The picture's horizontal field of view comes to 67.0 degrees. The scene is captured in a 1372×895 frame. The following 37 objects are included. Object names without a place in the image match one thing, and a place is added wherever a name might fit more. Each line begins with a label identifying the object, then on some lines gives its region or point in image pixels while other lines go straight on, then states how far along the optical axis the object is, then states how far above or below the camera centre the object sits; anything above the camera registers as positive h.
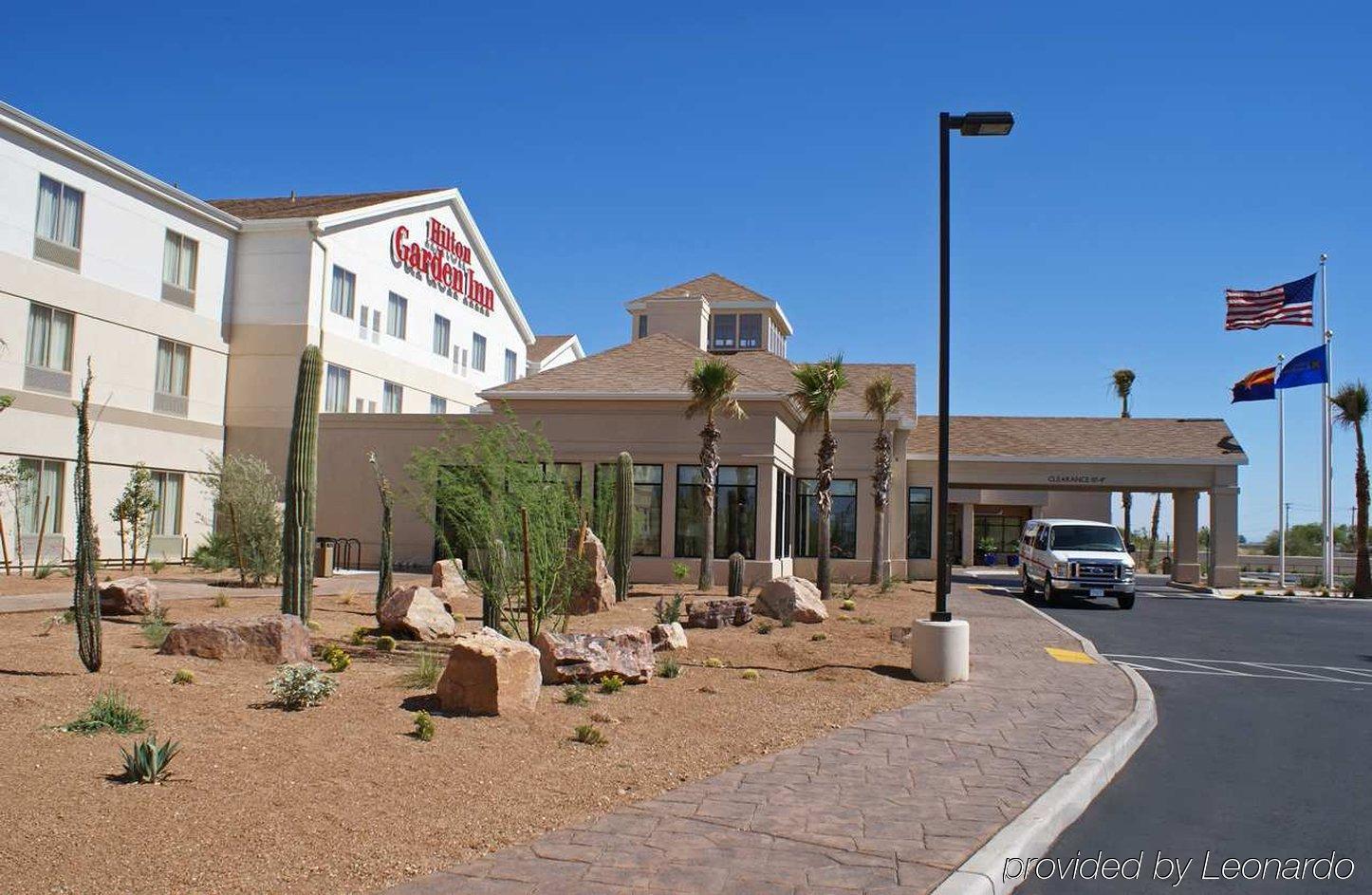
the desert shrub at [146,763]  6.30 -1.56
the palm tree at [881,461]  29.44 +1.97
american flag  36.28 +8.29
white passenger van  26.48 -0.68
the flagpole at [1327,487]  38.88 +2.13
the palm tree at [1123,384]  64.69 +9.53
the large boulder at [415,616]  13.27 -1.31
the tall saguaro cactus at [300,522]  12.48 -0.13
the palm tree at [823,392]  24.56 +3.23
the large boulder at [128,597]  13.80 -1.22
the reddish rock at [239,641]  10.45 -1.33
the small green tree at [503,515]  12.13 +0.03
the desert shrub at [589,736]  8.20 -1.70
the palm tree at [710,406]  23.59 +2.76
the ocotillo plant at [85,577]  9.09 -0.65
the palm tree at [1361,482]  37.00 +2.24
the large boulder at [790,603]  17.28 -1.28
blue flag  37.56 +6.34
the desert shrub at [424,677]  9.67 -1.52
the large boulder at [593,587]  17.66 -1.16
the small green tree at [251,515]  21.73 -0.11
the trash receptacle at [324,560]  25.28 -1.17
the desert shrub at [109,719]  7.25 -1.52
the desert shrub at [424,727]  7.79 -1.59
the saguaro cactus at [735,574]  21.22 -1.01
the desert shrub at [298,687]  8.42 -1.44
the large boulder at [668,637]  13.10 -1.45
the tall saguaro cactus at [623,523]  20.67 -0.03
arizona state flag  39.47 +5.94
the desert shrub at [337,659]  10.31 -1.46
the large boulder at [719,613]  16.19 -1.39
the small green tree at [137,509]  25.14 -0.05
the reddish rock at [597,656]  10.43 -1.38
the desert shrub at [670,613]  15.75 -1.39
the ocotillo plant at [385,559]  15.80 -0.70
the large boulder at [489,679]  8.63 -1.36
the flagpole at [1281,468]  40.66 +2.90
